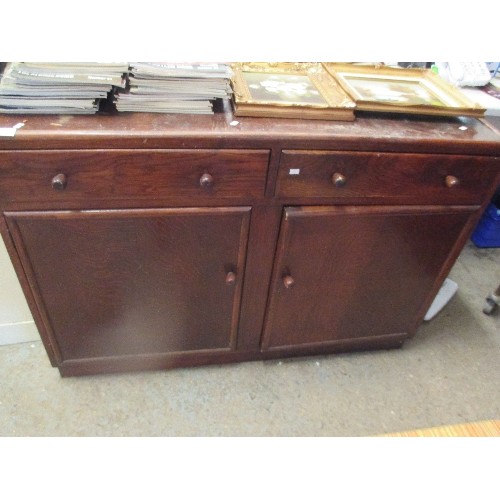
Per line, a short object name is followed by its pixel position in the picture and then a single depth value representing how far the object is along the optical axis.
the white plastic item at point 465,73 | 1.30
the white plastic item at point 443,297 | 1.44
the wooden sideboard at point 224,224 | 0.73
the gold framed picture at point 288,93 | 0.78
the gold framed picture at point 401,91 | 0.83
